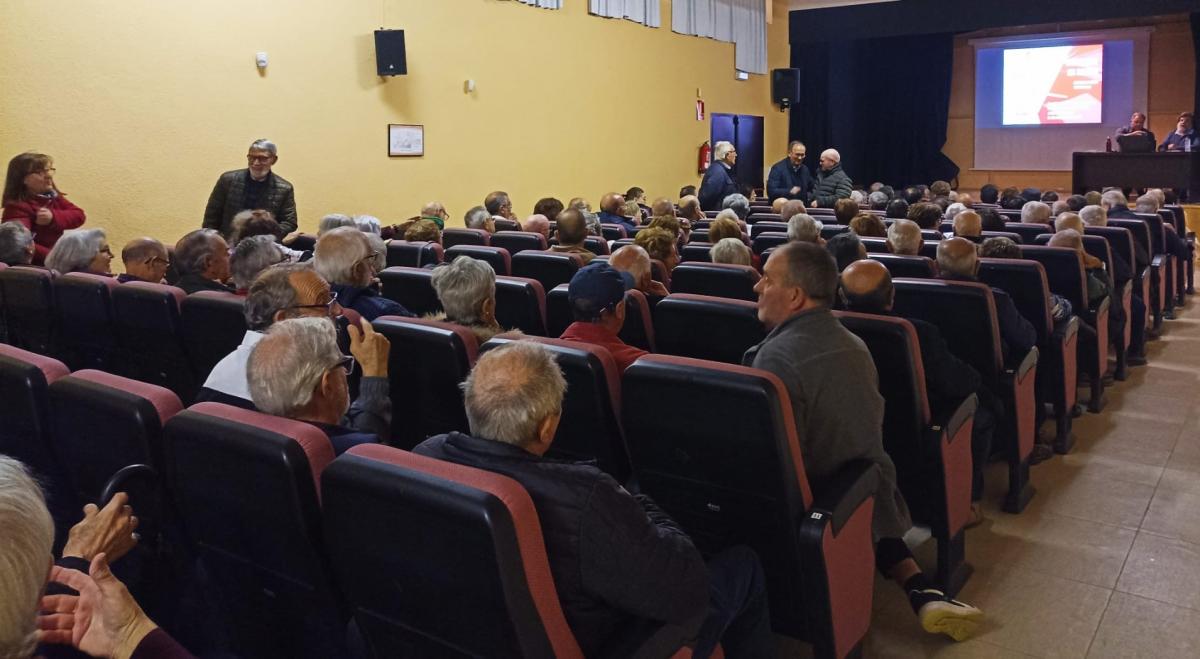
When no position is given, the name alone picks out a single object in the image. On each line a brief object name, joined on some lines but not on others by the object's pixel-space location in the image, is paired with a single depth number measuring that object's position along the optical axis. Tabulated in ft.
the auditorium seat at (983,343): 10.89
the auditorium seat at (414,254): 16.83
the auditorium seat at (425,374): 8.75
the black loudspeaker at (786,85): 46.34
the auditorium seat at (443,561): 4.63
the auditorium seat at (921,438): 8.99
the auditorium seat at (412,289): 13.00
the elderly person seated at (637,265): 12.17
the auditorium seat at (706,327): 9.62
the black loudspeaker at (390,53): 26.99
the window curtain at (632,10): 35.24
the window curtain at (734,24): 40.16
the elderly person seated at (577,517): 5.19
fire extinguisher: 42.60
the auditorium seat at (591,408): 7.80
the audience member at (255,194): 20.01
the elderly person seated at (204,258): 12.91
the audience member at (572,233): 15.74
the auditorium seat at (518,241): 18.63
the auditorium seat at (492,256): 15.81
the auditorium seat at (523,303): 11.91
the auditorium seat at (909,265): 13.50
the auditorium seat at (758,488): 6.77
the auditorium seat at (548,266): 14.53
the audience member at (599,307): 8.91
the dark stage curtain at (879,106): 48.60
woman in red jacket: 17.16
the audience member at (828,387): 7.88
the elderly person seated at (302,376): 6.51
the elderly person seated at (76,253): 13.67
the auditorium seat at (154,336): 11.03
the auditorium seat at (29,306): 12.54
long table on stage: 38.58
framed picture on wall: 28.25
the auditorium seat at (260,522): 5.49
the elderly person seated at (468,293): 9.68
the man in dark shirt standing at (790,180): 33.19
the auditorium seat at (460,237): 19.76
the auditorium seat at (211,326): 10.16
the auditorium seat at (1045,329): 12.59
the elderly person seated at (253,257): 11.68
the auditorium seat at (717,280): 12.25
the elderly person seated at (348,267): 11.19
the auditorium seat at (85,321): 11.82
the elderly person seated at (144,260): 13.19
